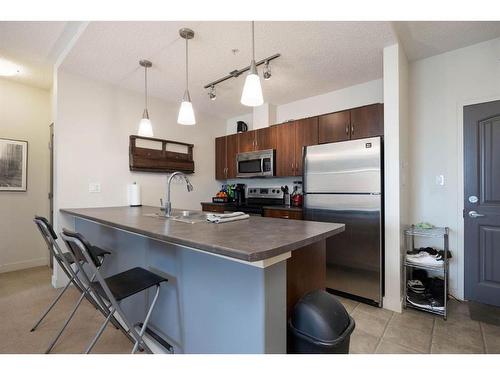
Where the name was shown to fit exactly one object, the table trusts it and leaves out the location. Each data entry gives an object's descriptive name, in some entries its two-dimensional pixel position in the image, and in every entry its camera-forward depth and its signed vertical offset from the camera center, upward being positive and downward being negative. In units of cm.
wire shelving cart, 216 -66
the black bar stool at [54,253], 147 -43
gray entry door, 231 -14
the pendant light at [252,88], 153 +62
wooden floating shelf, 331 +45
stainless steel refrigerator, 234 -20
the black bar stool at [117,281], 115 -54
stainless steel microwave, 357 +37
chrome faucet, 200 -15
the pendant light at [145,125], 245 +63
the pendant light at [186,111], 197 +62
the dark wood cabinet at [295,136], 265 +68
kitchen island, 100 -44
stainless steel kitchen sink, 171 -22
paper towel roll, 318 -9
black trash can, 110 -64
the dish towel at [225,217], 163 -20
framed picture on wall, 320 +32
